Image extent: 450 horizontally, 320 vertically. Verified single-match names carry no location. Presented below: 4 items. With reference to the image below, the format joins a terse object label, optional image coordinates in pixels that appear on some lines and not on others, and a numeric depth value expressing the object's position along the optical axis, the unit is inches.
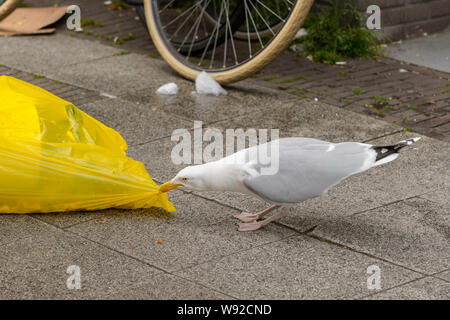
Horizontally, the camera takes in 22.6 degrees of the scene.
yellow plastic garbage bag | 222.5
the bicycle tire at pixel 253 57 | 321.1
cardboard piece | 433.3
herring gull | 209.6
